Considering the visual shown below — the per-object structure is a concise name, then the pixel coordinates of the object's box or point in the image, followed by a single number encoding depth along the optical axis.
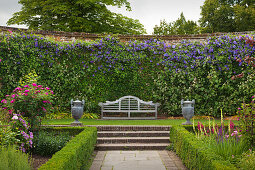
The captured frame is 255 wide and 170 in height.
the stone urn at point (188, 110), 8.74
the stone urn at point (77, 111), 8.77
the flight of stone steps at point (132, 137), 7.50
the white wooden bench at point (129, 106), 11.22
